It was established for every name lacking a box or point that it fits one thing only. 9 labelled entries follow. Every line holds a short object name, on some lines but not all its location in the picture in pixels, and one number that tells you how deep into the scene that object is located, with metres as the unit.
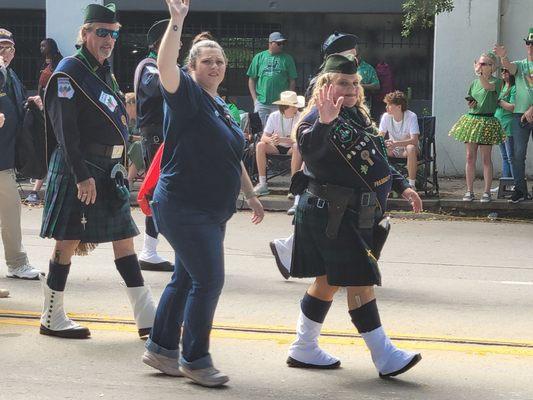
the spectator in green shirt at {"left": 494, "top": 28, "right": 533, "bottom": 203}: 13.87
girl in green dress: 14.13
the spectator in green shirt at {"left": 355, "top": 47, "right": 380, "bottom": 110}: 16.17
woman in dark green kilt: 5.97
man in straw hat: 14.90
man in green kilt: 6.63
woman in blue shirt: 5.73
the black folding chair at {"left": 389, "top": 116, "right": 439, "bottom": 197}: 14.73
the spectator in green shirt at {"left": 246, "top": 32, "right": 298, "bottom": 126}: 16.53
